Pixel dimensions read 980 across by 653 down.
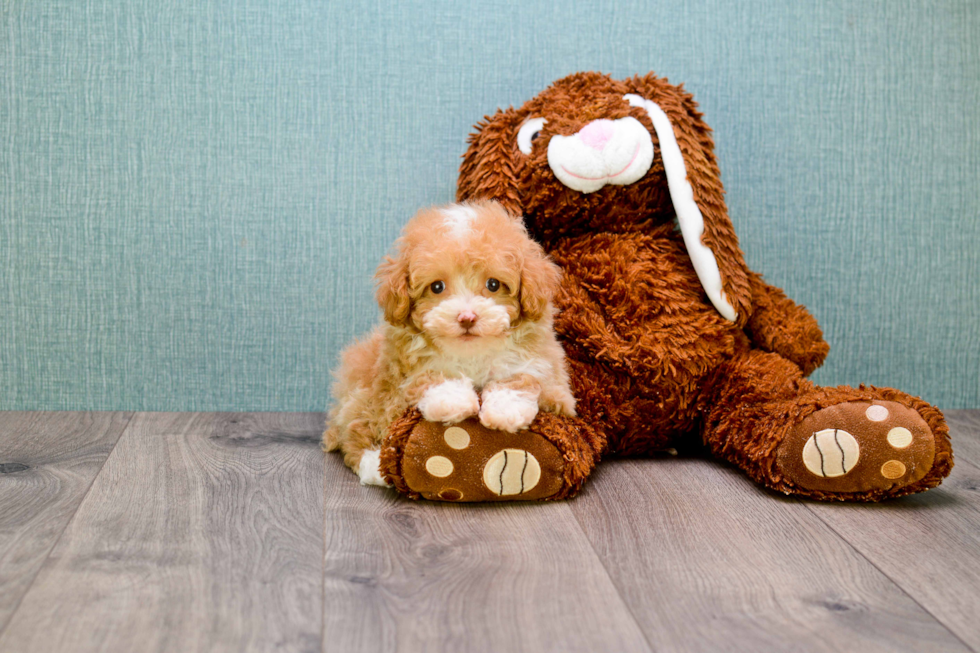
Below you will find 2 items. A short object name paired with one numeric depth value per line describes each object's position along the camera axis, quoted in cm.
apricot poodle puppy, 103
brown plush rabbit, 119
